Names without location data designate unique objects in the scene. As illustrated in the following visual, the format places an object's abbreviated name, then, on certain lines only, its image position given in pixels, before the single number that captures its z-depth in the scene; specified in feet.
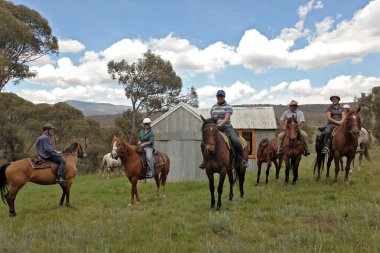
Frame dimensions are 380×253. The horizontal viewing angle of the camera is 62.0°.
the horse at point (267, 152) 46.47
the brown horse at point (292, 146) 36.14
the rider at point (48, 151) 33.76
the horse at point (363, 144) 47.88
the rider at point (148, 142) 37.93
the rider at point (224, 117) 30.48
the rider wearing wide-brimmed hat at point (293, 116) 37.22
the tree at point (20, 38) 87.56
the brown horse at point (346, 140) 33.12
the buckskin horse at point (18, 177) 31.91
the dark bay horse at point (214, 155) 26.78
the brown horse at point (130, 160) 35.09
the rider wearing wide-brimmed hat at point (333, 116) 37.66
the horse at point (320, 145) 41.31
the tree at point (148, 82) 141.18
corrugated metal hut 79.87
